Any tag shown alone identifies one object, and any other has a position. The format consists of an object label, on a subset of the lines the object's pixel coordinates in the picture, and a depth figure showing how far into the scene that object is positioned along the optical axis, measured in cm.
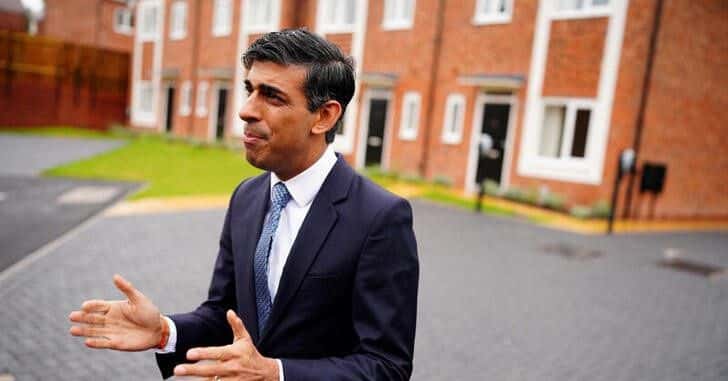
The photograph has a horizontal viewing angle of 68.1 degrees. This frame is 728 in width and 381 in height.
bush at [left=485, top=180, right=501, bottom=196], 1414
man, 169
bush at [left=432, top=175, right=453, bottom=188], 1519
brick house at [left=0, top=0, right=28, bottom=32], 4275
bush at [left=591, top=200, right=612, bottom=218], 1258
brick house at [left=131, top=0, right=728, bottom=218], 1276
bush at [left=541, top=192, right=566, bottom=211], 1303
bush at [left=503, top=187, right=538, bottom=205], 1346
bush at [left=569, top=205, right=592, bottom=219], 1238
